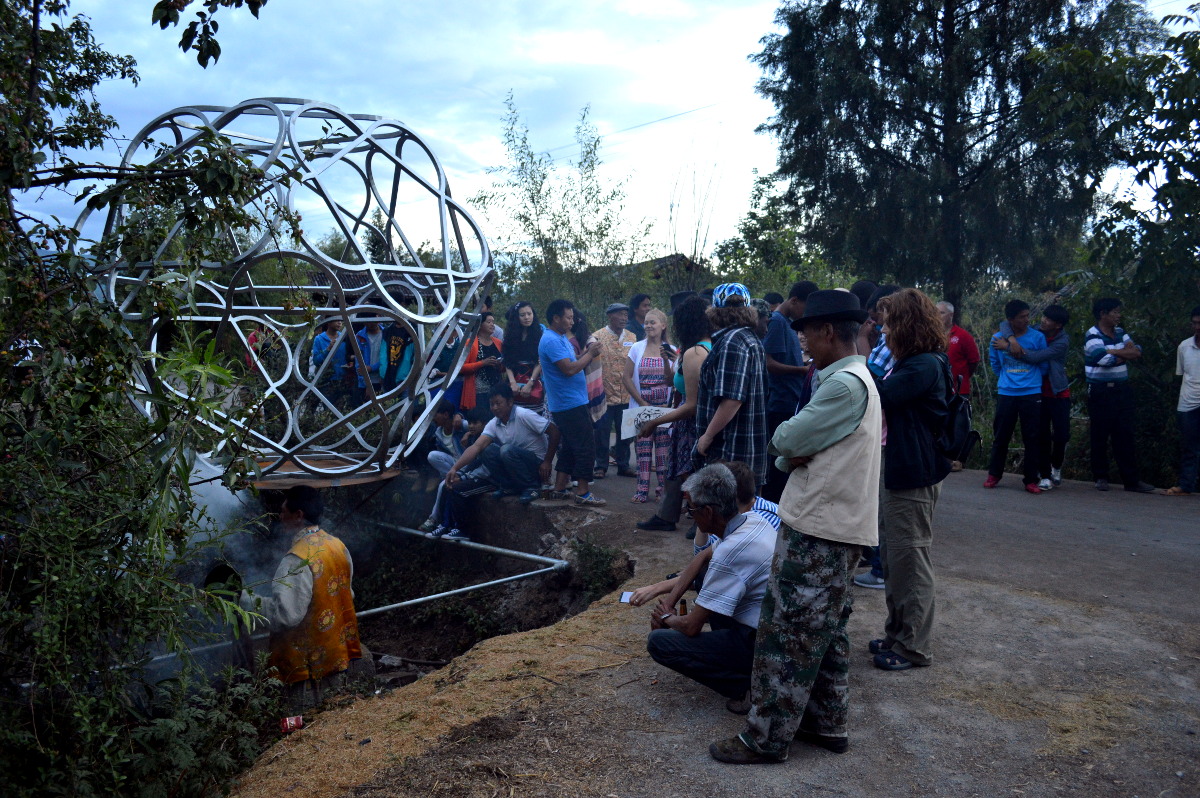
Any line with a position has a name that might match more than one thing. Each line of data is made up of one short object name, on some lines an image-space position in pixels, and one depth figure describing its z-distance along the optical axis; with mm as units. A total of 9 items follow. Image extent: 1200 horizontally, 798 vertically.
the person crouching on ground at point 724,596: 3492
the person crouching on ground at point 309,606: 4539
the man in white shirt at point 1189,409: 7539
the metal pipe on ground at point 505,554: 5341
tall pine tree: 13984
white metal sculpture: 4922
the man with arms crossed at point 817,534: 2998
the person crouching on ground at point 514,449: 7766
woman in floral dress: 7867
